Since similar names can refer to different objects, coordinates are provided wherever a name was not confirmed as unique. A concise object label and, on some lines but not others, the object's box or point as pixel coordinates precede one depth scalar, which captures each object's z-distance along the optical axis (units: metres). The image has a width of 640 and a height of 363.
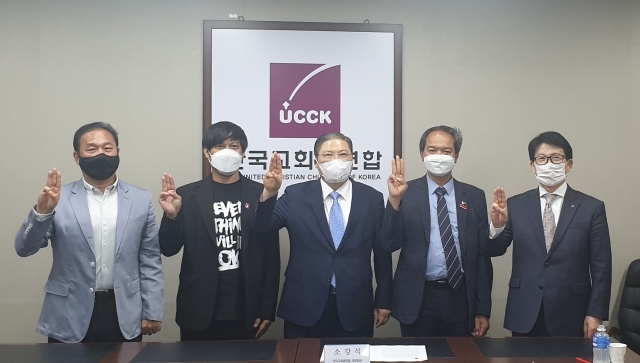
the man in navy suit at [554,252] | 2.79
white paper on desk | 2.07
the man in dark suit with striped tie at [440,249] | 2.83
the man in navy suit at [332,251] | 2.81
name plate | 1.98
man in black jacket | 2.84
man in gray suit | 2.60
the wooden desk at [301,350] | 2.08
